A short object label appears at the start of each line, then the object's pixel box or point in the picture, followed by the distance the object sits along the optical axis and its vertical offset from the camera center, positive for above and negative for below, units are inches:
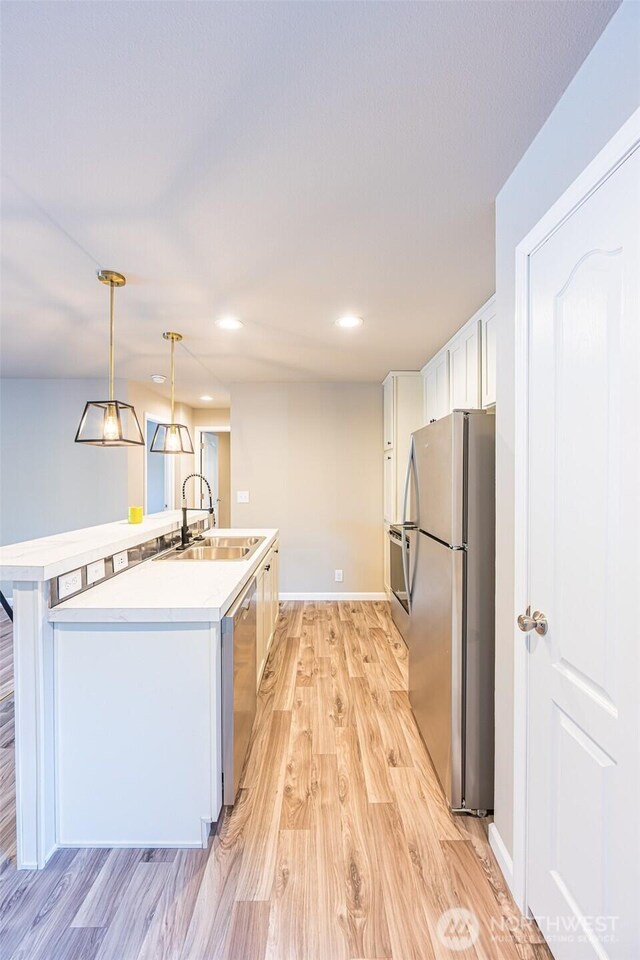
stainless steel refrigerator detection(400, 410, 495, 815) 66.9 -19.6
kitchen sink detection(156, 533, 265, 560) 107.4 -17.7
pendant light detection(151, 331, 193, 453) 112.0 +11.3
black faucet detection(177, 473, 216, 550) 112.3 -14.0
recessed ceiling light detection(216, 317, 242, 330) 111.7 +41.7
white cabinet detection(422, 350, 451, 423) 131.3 +31.2
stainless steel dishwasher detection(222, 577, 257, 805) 64.9 -33.5
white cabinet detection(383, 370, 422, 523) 159.8 +23.5
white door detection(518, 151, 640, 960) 35.3 -8.7
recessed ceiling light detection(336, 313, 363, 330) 109.9 +41.8
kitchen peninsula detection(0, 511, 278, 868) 60.6 -33.6
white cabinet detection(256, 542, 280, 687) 97.6 -31.1
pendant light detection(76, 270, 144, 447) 83.8 +11.6
